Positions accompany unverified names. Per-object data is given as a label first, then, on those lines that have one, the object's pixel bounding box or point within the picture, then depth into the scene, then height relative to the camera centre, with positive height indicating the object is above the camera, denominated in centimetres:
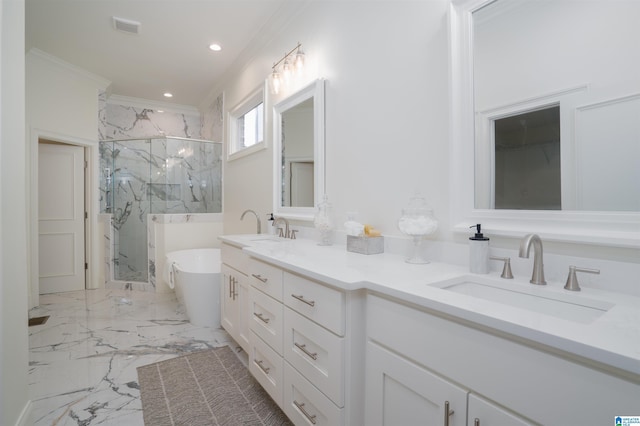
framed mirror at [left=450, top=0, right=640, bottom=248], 91 +32
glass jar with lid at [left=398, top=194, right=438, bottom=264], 133 -5
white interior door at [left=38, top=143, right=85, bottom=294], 386 -8
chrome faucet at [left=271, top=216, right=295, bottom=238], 249 -11
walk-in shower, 418 +32
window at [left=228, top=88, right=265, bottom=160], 319 +103
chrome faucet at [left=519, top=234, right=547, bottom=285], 95 -17
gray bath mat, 161 -110
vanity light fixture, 230 +115
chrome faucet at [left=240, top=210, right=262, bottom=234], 301 -14
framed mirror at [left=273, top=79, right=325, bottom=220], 215 +46
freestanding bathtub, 282 -80
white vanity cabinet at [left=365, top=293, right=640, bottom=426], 57 -39
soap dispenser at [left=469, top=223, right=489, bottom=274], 114 -16
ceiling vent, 278 +175
